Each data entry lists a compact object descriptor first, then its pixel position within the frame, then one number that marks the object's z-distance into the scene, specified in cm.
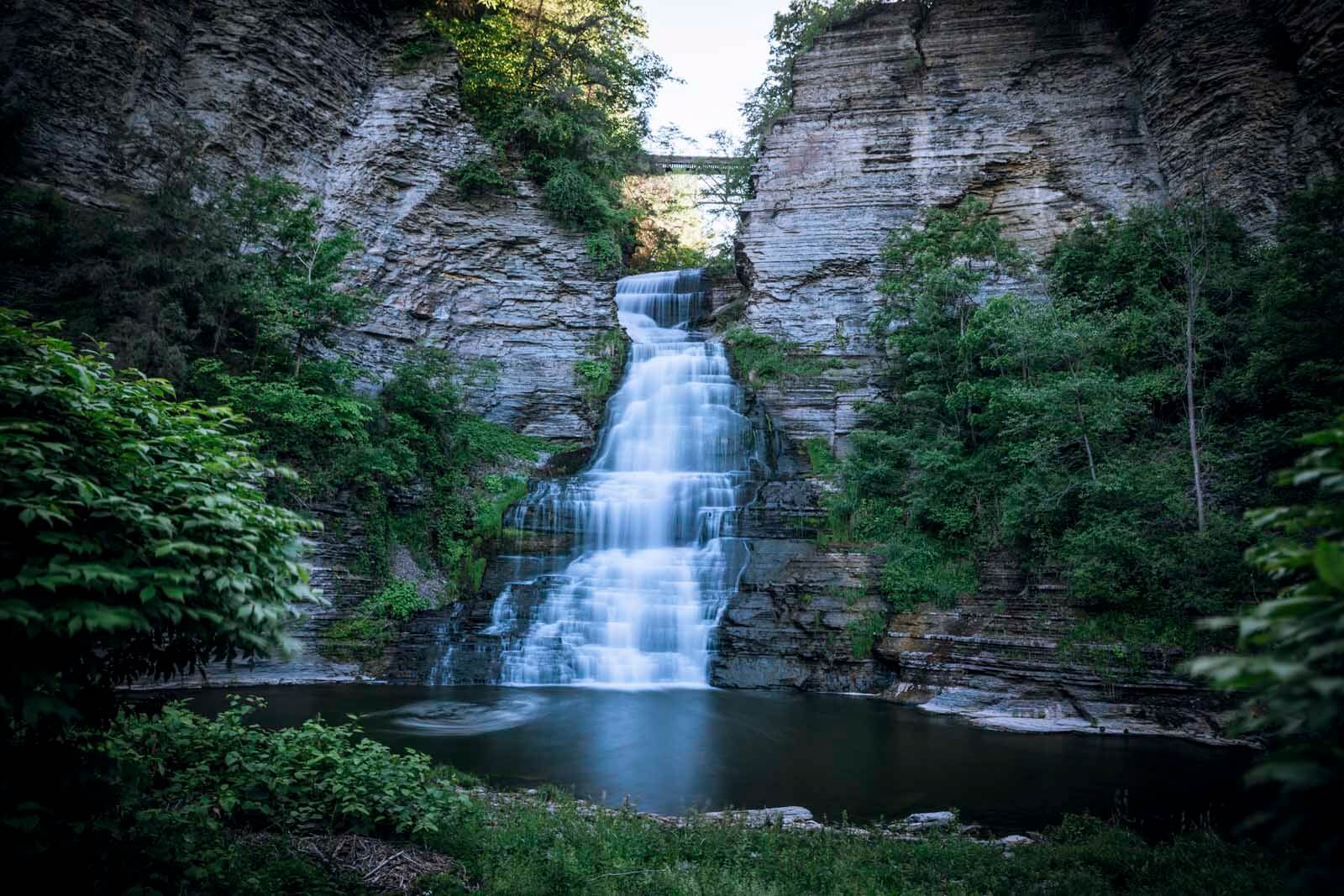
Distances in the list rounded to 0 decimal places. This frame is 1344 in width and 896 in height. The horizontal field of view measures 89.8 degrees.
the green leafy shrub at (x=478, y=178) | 2541
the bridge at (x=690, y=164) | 3644
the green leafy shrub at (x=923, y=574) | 1523
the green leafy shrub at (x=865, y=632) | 1495
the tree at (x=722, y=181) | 3603
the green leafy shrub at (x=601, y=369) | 2394
